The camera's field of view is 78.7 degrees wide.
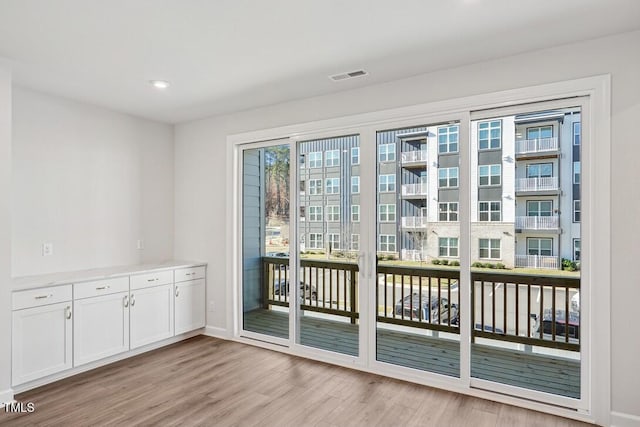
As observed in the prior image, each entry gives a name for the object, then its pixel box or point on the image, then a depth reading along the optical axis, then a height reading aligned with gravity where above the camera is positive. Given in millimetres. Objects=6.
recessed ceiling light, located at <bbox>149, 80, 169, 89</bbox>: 3506 +1183
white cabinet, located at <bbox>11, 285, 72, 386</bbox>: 3102 -1001
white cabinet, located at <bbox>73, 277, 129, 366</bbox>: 3508 -1049
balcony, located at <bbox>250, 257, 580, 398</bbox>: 2979 -932
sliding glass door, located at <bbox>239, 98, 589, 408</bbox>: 2920 -300
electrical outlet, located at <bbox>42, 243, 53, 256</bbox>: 3748 -347
